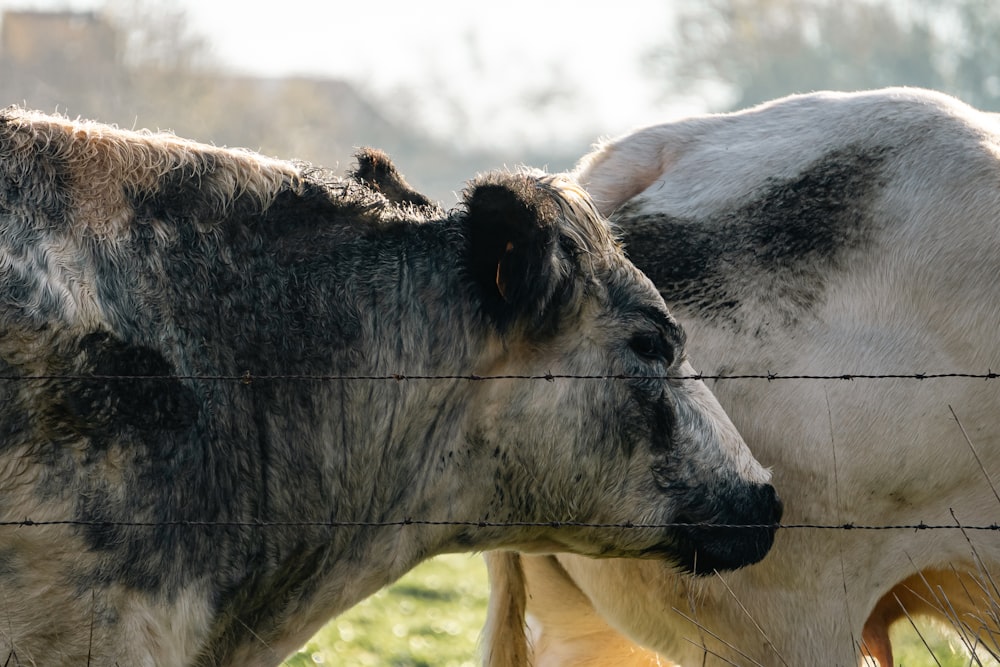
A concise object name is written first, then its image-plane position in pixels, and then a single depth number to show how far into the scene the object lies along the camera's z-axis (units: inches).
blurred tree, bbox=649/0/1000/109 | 2059.5
